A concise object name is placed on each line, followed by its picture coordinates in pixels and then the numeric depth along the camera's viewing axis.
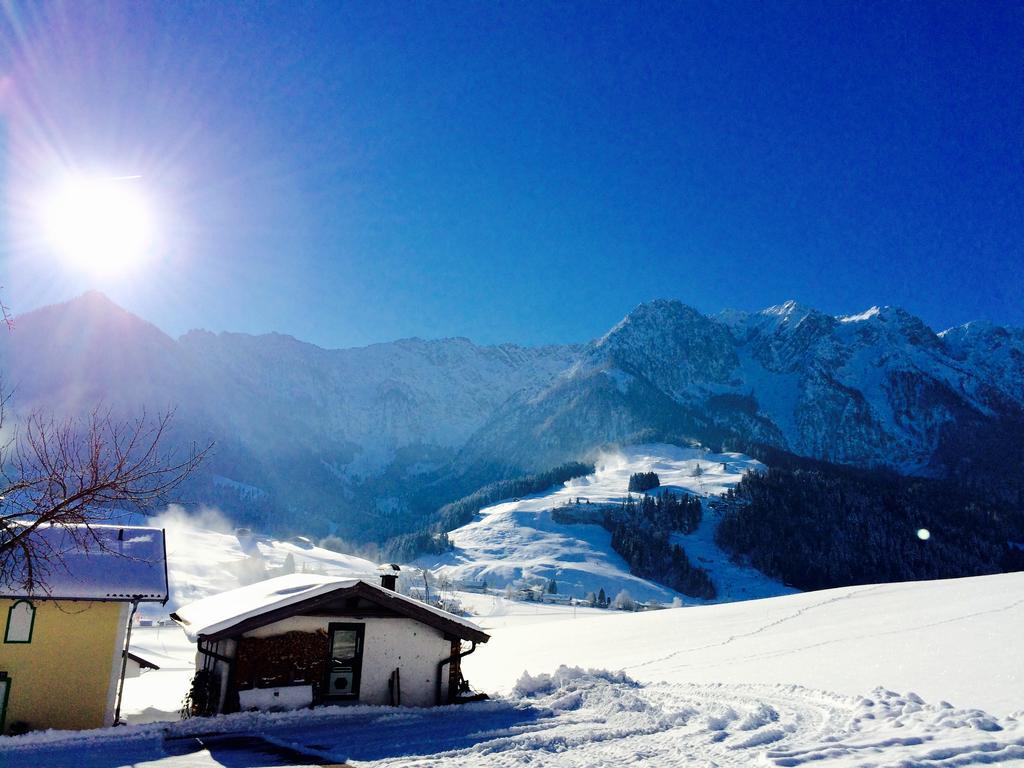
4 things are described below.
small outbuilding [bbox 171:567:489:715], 20.33
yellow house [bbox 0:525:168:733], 18.94
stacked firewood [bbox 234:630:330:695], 20.36
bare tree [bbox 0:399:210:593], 11.05
